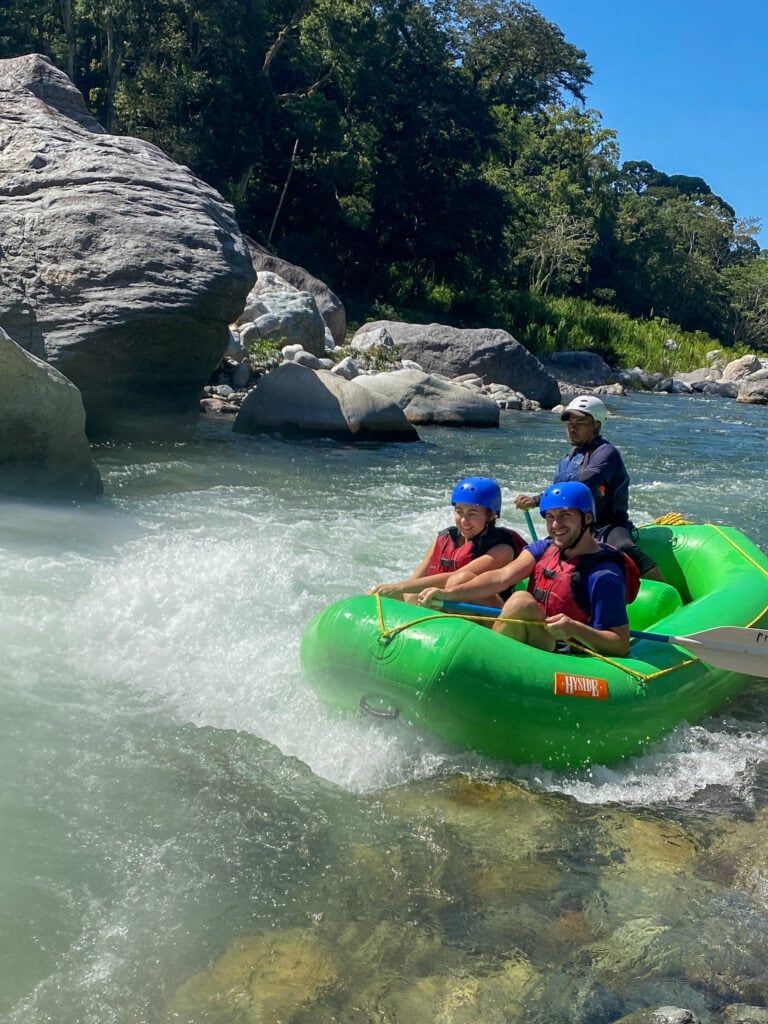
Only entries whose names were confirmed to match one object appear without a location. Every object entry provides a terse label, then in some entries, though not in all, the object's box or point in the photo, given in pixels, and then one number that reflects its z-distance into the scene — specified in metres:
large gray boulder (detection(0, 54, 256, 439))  10.26
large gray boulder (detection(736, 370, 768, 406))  27.09
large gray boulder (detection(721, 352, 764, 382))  32.22
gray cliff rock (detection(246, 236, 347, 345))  20.50
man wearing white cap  6.05
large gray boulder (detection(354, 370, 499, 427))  15.38
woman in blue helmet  4.85
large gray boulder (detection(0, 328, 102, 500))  7.79
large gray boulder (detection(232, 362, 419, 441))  12.67
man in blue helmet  4.49
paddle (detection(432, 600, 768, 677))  4.67
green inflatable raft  4.15
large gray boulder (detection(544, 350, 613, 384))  27.76
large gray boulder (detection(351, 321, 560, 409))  20.66
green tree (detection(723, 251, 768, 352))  44.84
